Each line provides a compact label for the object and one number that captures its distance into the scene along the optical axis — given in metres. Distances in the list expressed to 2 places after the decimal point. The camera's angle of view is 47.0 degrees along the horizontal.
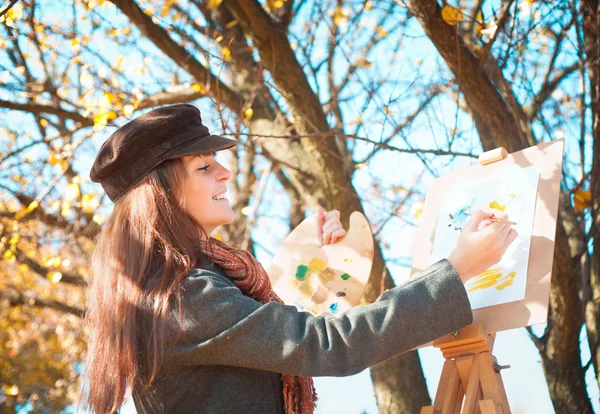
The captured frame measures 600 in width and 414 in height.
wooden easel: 1.55
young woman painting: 1.31
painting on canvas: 1.71
